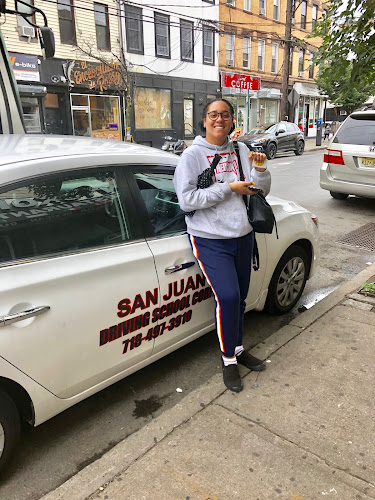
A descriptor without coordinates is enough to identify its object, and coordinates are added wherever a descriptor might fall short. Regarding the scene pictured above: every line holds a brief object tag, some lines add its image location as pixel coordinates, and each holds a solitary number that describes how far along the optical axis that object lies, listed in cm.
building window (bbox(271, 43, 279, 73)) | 2901
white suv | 726
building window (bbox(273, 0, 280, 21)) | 2850
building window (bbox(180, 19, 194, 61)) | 2217
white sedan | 195
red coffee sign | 2366
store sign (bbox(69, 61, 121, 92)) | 1812
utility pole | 2192
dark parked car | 1716
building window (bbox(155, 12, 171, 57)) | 2091
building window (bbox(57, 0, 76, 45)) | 1733
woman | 245
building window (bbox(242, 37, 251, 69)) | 2653
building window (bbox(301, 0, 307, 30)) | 3080
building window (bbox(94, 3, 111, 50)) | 1837
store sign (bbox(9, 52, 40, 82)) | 1611
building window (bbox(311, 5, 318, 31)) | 3224
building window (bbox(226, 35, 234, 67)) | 2536
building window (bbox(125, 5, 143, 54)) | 1952
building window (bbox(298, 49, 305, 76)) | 3168
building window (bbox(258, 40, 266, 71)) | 2762
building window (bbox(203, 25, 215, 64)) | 2344
